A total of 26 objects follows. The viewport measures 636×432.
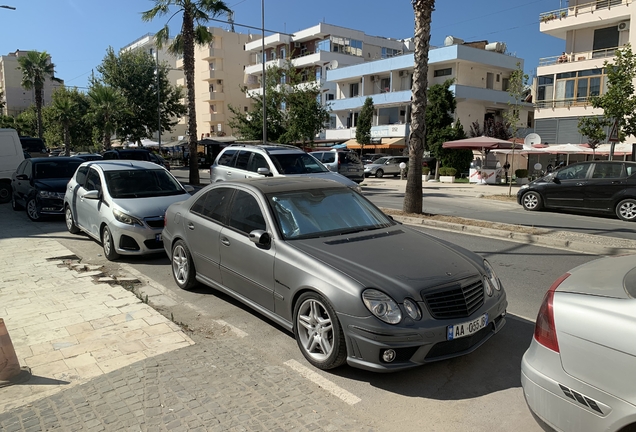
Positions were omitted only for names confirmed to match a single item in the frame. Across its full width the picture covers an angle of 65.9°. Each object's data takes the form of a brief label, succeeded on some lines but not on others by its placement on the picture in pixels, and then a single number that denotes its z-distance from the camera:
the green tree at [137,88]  49.19
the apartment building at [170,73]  77.38
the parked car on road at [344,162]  22.72
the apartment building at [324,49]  53.34
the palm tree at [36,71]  44.97
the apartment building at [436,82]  41.41
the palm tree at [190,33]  22.31
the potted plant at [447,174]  30.61
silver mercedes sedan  3.77
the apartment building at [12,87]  102.99
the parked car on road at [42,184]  11.77
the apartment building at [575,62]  32.12
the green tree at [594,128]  19.94
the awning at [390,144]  43.16
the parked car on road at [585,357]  2.41
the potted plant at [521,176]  29.44
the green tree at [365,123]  42.00
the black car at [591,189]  13.64
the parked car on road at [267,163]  12.86
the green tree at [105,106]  41.53
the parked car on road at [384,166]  35.66
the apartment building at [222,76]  65.31
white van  16.45
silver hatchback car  7.88
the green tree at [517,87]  24.08
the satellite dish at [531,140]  23.59
